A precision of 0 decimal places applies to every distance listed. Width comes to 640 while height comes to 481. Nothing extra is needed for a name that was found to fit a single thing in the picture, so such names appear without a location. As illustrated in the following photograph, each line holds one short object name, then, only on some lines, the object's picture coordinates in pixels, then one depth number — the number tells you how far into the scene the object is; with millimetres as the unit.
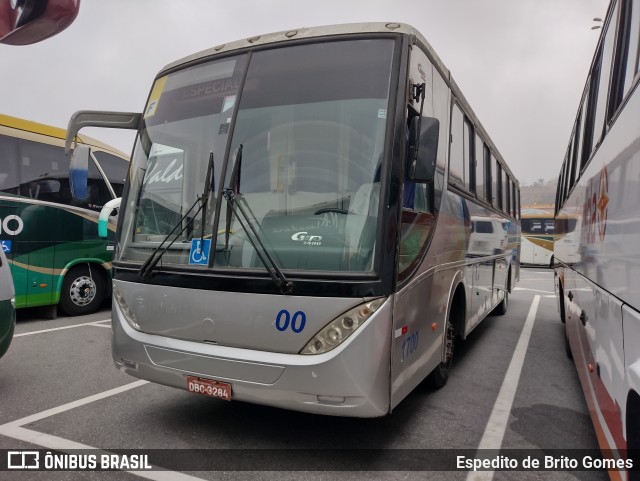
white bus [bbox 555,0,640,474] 2418
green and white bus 8195
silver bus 3123
